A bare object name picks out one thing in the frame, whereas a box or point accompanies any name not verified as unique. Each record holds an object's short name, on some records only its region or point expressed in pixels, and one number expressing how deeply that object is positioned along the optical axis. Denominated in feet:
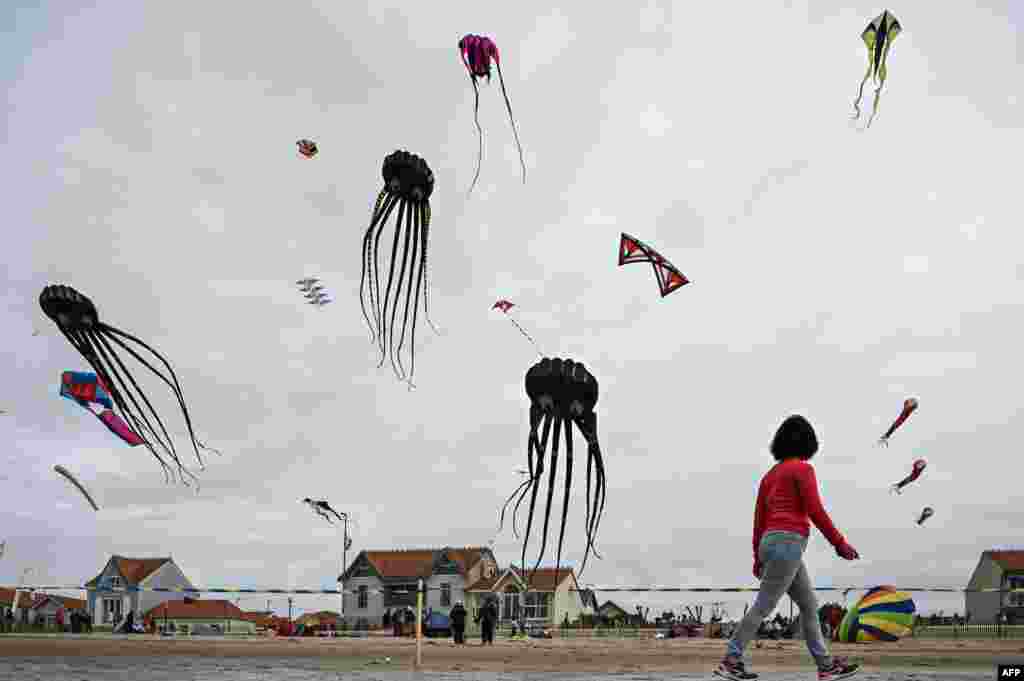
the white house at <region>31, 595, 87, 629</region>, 347.95
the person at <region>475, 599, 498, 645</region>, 122.83
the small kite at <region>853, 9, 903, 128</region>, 76.59
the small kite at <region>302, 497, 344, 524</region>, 226.38
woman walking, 29.68
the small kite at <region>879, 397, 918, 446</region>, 126.07
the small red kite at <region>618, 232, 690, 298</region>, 88.84
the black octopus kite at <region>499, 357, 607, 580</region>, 73.10
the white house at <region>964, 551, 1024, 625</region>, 264.19
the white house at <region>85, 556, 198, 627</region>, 325.42
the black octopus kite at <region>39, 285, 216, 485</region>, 77.10
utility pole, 245.78
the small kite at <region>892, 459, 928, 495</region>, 135.85
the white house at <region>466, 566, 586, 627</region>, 295.28
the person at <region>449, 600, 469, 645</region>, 126.00
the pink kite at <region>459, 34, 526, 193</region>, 79.00
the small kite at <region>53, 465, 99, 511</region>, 85.57
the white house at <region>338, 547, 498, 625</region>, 306.14
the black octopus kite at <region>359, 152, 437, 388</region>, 81.25
